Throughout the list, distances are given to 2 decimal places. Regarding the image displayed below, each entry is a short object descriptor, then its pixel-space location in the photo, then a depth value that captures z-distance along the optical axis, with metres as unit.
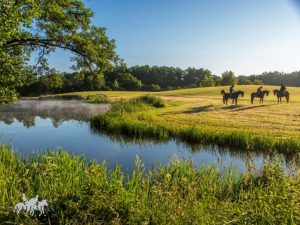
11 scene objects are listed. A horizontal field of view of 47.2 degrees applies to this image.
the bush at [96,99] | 61.75
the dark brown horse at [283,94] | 44.41
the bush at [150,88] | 127.26
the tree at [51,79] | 22.22
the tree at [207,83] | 122.73
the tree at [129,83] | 127.12
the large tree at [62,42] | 17.39
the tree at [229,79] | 121.31
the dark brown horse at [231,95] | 42.25
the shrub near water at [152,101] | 46.72
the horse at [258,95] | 43.47
